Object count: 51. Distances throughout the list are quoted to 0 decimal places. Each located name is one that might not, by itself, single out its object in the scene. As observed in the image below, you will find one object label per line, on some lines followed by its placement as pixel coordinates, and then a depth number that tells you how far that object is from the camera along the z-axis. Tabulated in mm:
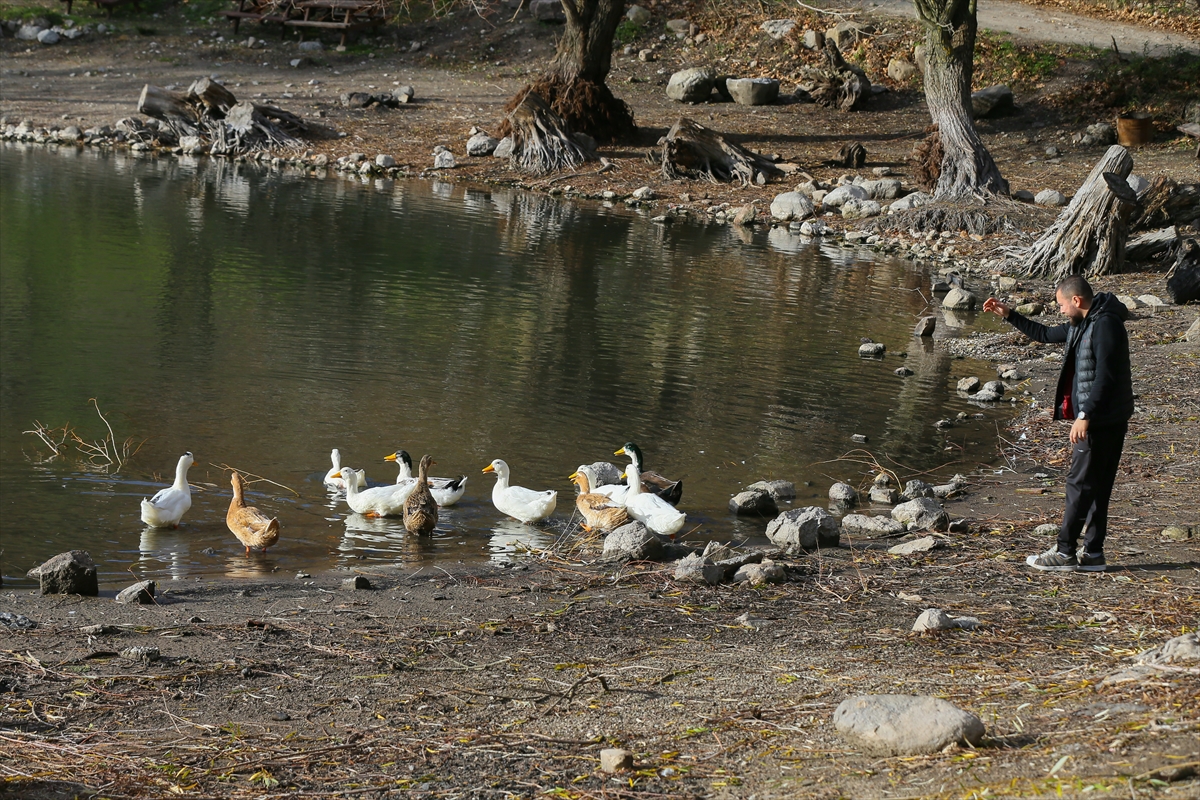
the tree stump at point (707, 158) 53469
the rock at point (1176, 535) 15523
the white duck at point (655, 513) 16750
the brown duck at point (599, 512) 17047
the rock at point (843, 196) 48594
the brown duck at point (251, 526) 15734
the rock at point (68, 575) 13406
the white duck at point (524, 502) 17500
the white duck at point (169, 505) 16469
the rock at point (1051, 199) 46187
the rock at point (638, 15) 76125
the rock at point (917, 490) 19062
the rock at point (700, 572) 14180
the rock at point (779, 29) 71375
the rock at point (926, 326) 31375
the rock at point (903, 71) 66062
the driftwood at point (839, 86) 63531
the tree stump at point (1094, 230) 35219
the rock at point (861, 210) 47094
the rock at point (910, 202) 46187
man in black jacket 14156
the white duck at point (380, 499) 17781
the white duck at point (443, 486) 18266
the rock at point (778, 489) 18937
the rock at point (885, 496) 19203
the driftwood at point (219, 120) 57875
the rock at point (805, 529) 15945
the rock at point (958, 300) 34469
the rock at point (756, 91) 64500
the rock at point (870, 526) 16969
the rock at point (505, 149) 56000
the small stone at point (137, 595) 13266
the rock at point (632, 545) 15352
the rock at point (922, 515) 16641
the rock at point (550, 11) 75375
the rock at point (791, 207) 48344
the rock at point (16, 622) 12055
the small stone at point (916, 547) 15453
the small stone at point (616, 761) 8789
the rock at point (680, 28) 74625
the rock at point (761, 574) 14109
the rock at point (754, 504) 18359
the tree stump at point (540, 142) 55094
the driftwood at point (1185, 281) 31891
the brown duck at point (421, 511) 16984
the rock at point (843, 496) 19000
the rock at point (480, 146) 56812
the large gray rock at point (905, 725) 8672
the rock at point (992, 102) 60219
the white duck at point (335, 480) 18578
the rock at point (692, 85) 65937
